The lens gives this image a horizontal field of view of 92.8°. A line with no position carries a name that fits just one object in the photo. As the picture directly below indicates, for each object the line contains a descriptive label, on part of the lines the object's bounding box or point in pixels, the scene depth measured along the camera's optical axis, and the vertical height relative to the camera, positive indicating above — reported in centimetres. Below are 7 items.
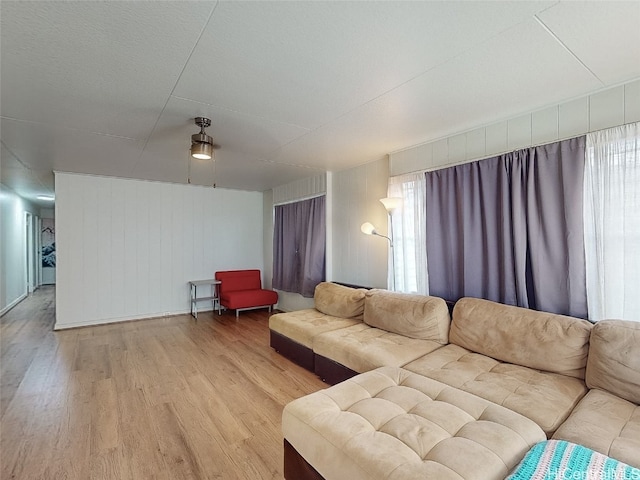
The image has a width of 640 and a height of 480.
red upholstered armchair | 523 -92
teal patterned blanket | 104 -81
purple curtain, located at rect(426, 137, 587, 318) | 217 +8
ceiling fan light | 256 +84
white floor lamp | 327 +17
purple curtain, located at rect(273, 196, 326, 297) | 465 -8
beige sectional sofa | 125 -87
